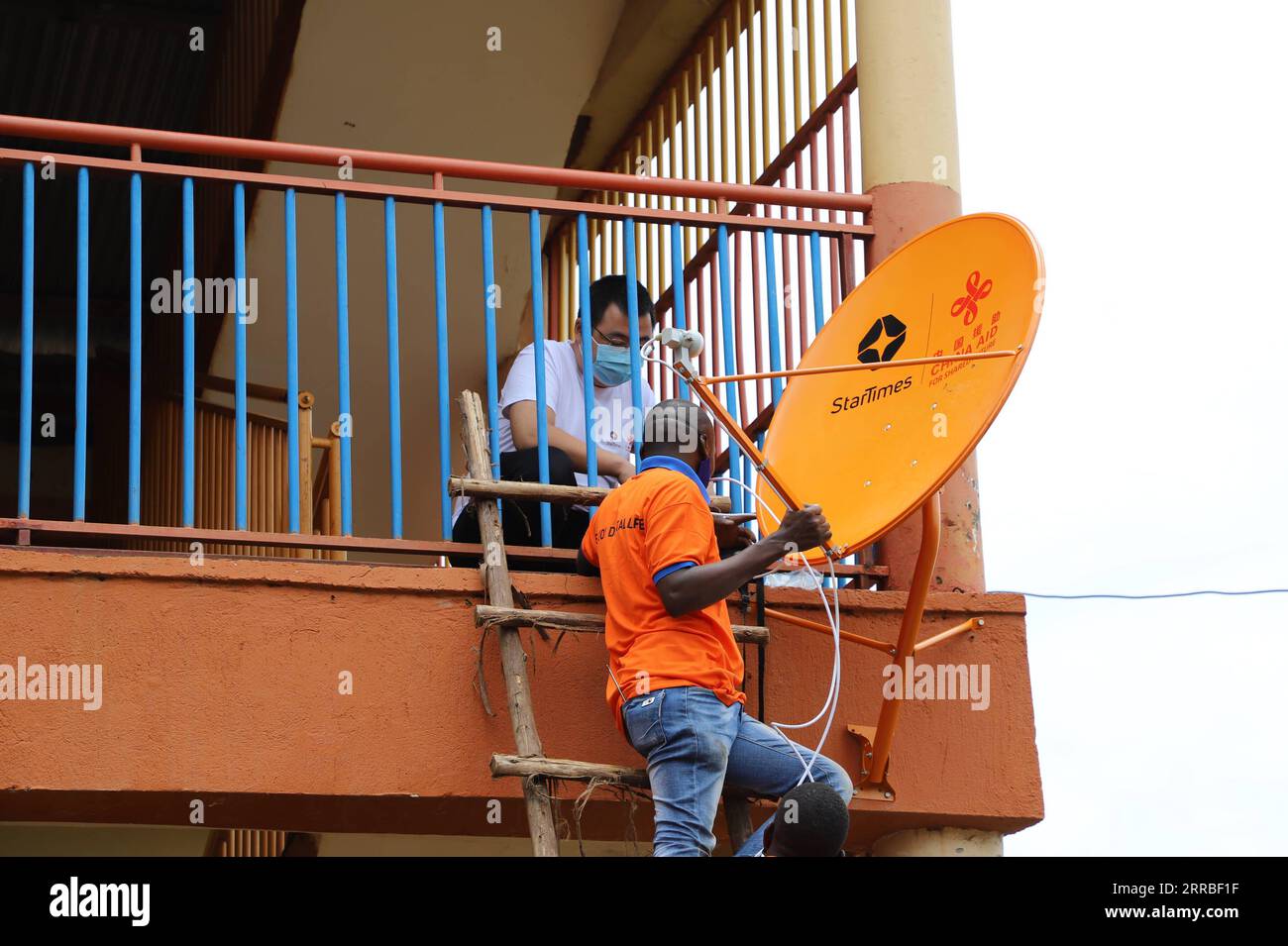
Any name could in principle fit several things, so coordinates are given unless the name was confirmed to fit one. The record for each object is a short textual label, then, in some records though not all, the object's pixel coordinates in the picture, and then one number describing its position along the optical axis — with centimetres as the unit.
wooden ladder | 485
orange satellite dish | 500
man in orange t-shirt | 470
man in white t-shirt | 604
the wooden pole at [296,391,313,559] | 795
